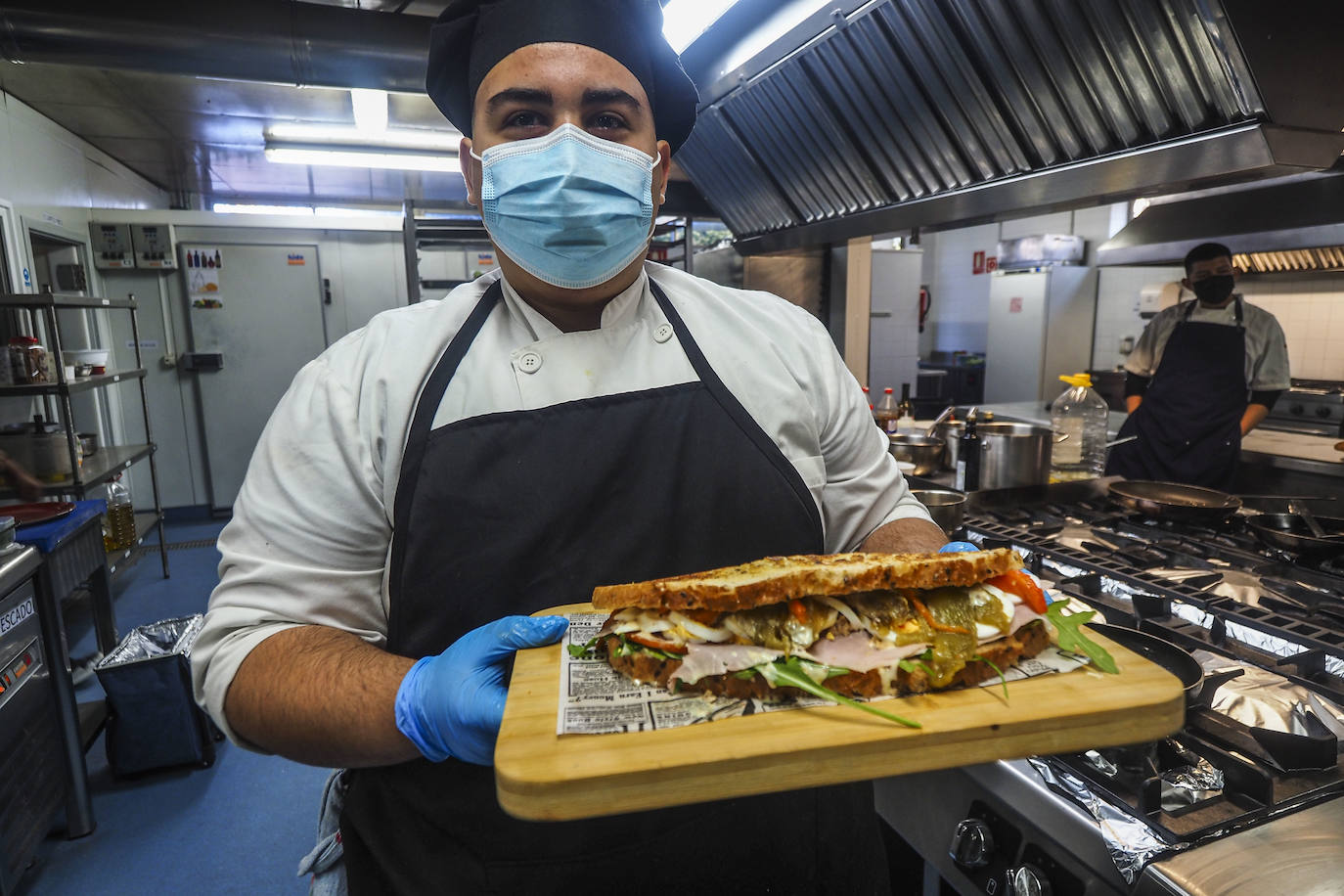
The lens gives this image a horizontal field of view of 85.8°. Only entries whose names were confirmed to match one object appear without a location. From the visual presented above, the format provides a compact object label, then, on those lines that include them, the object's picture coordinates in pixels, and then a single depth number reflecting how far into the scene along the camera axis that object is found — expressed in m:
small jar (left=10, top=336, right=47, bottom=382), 4.22
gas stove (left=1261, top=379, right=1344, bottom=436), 4.83
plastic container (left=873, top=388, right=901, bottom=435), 4.04
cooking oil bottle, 5.13
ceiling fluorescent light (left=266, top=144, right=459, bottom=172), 6.04
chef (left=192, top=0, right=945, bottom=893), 1.10
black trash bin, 3.04
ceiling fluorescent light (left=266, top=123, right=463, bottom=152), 5.82
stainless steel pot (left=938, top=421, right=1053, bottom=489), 2.92
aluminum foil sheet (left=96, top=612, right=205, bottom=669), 3.14
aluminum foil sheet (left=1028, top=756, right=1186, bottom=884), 1.04
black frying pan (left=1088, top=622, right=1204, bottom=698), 1.38
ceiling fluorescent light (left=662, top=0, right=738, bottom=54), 2.34
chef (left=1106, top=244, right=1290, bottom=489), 4.09
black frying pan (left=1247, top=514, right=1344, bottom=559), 2.13
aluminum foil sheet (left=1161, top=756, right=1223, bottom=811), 1.15
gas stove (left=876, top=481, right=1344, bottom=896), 1.04
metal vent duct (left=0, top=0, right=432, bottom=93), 3.19
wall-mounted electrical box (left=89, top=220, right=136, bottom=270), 6.59
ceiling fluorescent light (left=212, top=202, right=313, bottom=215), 10.32
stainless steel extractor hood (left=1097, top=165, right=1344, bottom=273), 3.55
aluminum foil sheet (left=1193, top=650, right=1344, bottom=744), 1.31
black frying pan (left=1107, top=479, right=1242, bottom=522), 2.55
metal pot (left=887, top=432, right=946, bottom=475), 3.31
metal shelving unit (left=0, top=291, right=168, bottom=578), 4.13
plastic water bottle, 3.75
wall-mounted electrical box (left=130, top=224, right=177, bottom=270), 6.76
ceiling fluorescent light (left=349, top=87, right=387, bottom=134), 5.66
